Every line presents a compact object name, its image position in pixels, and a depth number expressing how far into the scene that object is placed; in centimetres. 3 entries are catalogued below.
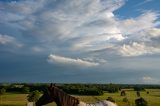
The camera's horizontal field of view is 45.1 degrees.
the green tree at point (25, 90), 5473
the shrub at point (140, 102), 3572
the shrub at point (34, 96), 3714
